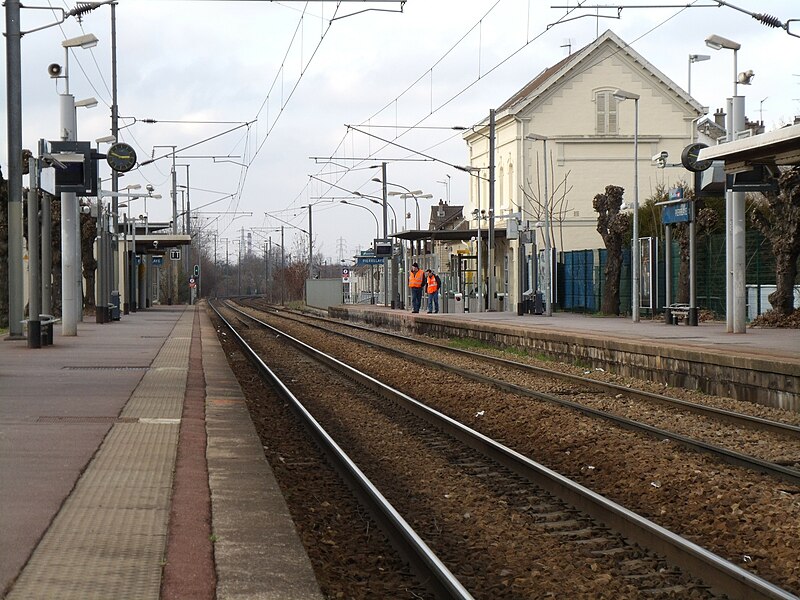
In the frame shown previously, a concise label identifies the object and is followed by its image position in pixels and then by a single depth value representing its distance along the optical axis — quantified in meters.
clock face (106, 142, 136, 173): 33.91
